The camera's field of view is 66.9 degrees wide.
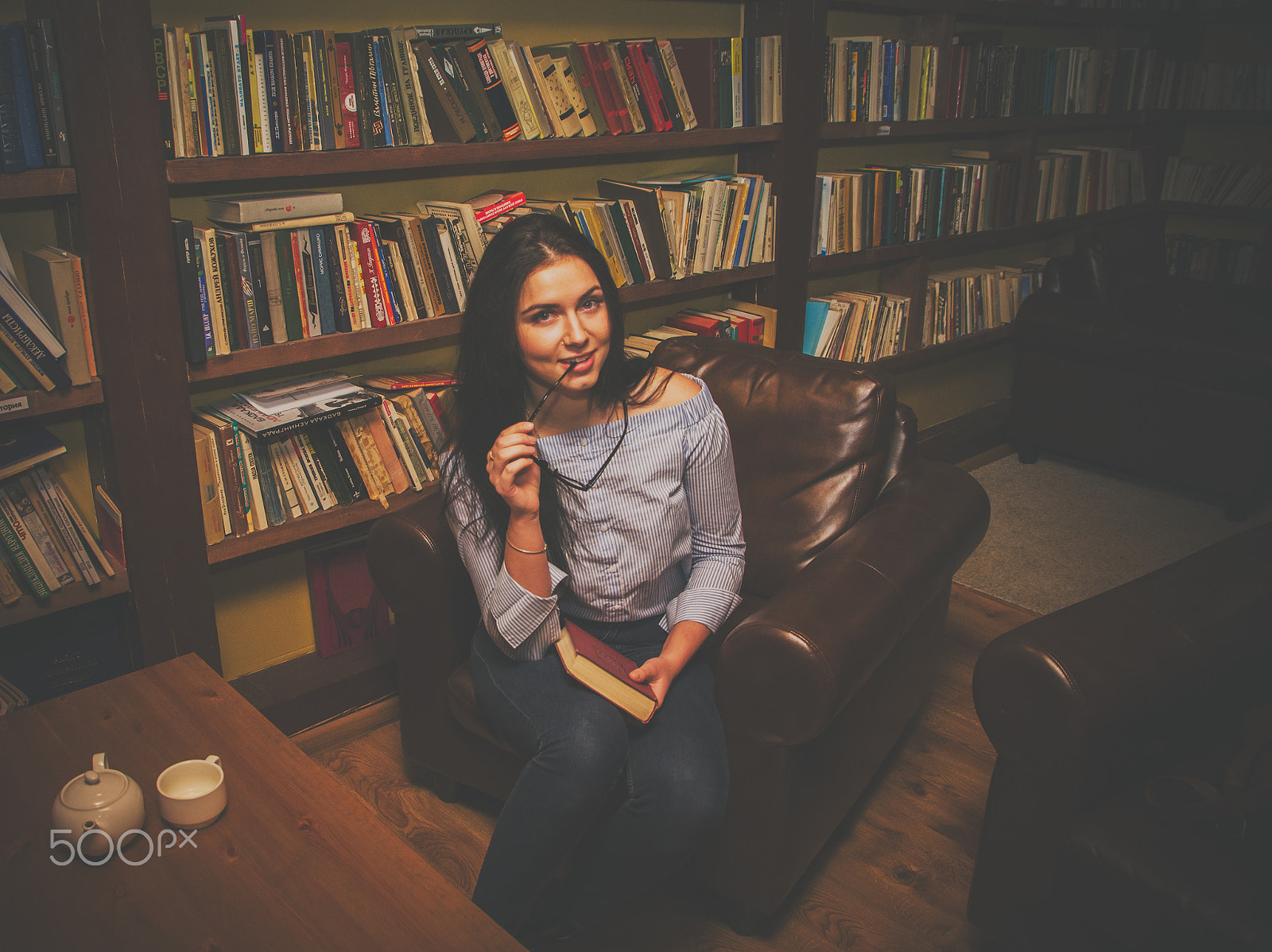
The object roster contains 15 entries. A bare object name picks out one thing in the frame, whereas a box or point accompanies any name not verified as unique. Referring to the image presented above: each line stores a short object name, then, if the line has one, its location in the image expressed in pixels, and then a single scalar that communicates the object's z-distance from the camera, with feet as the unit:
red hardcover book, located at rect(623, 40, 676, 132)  7.98
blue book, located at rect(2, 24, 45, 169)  5.09
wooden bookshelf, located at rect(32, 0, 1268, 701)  5.31
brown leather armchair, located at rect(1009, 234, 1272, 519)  10.98
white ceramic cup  3.91
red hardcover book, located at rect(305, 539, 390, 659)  7.67
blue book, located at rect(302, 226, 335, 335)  6.48
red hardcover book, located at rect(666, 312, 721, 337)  9.29
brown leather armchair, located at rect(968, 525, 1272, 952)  3.98
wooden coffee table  3.48
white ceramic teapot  3.75
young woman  4.75
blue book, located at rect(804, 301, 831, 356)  10.59
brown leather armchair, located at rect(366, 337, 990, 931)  4.82
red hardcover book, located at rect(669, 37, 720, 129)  8.42
